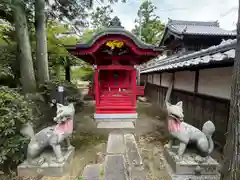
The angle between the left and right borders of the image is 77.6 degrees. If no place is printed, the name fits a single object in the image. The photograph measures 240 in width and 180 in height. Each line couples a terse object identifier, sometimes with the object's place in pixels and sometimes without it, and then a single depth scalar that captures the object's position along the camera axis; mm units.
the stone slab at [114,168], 2537
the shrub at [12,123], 2512
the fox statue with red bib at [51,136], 2752
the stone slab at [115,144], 3428
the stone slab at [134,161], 2644
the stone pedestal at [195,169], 2678
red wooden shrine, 5109
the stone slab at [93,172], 2663
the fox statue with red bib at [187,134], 2748
